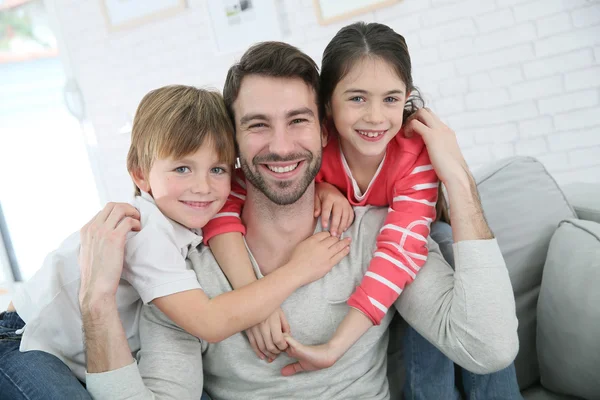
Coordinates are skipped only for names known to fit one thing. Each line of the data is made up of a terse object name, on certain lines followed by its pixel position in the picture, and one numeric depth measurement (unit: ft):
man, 3.84
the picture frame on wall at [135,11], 11.65
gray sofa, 4.29
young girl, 4.17
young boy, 3.92
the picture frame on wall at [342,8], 9.75
